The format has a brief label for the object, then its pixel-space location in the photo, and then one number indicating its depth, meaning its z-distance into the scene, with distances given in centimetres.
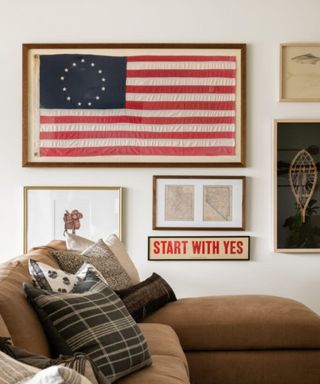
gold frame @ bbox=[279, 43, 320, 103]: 518
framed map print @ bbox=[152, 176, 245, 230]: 520
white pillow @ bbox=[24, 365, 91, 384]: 132
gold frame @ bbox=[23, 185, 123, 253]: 519
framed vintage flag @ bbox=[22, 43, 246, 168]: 518
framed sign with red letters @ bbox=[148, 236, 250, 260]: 519
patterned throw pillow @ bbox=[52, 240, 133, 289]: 335
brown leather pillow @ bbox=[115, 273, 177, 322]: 362
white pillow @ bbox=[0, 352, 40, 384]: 141
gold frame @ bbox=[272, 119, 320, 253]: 517
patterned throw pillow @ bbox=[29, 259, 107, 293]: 262
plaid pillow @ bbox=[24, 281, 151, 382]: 234
